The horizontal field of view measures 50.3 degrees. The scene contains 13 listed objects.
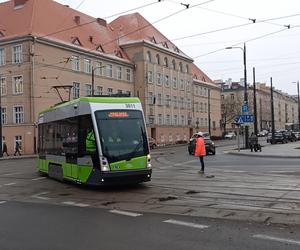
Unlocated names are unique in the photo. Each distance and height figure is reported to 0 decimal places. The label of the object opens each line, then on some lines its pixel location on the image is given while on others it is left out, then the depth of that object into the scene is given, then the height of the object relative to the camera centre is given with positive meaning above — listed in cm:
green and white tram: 975 -39
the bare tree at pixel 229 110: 7648 +398
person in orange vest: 1401 -91
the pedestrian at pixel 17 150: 3520 -206
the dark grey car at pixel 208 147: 2606 -163
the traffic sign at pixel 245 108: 2606 +150
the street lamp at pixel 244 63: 2697 +522
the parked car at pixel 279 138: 4132 -161
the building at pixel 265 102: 8510 +714
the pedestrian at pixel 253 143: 2598 -137
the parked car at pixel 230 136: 6895 -203
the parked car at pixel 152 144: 4130 -204
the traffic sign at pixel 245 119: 2565 +61
